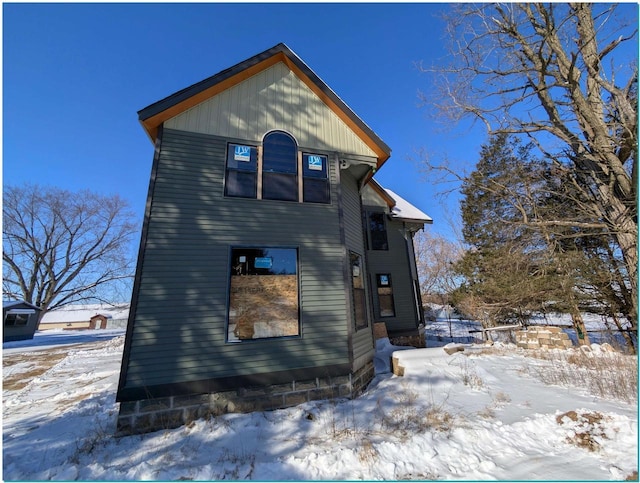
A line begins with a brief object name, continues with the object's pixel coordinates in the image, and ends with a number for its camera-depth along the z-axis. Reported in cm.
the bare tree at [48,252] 2578
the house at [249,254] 525
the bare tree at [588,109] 787
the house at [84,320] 5512
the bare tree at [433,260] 3186
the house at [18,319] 2345
